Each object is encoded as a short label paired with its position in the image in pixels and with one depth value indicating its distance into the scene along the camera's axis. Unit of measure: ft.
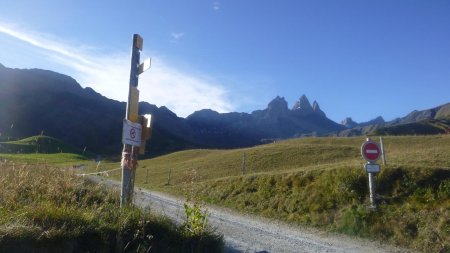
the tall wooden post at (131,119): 26.22
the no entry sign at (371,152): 45.30
